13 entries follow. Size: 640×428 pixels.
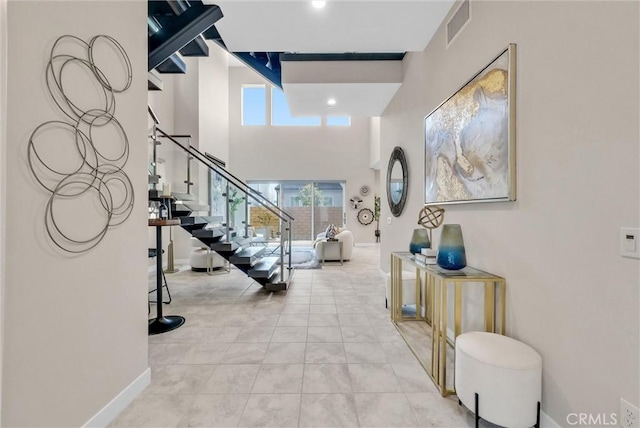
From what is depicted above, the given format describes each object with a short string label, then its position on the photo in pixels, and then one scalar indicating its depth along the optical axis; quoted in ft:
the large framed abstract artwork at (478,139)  5.73
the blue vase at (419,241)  9.14
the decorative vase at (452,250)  6.75
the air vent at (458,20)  7.43
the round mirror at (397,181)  12.44
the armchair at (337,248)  21.71
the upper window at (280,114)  31.17
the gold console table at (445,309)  6.04
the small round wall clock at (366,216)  31.76
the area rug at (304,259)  20.22
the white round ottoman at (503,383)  4.54
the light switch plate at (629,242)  3.53
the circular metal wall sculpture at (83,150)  4.33
